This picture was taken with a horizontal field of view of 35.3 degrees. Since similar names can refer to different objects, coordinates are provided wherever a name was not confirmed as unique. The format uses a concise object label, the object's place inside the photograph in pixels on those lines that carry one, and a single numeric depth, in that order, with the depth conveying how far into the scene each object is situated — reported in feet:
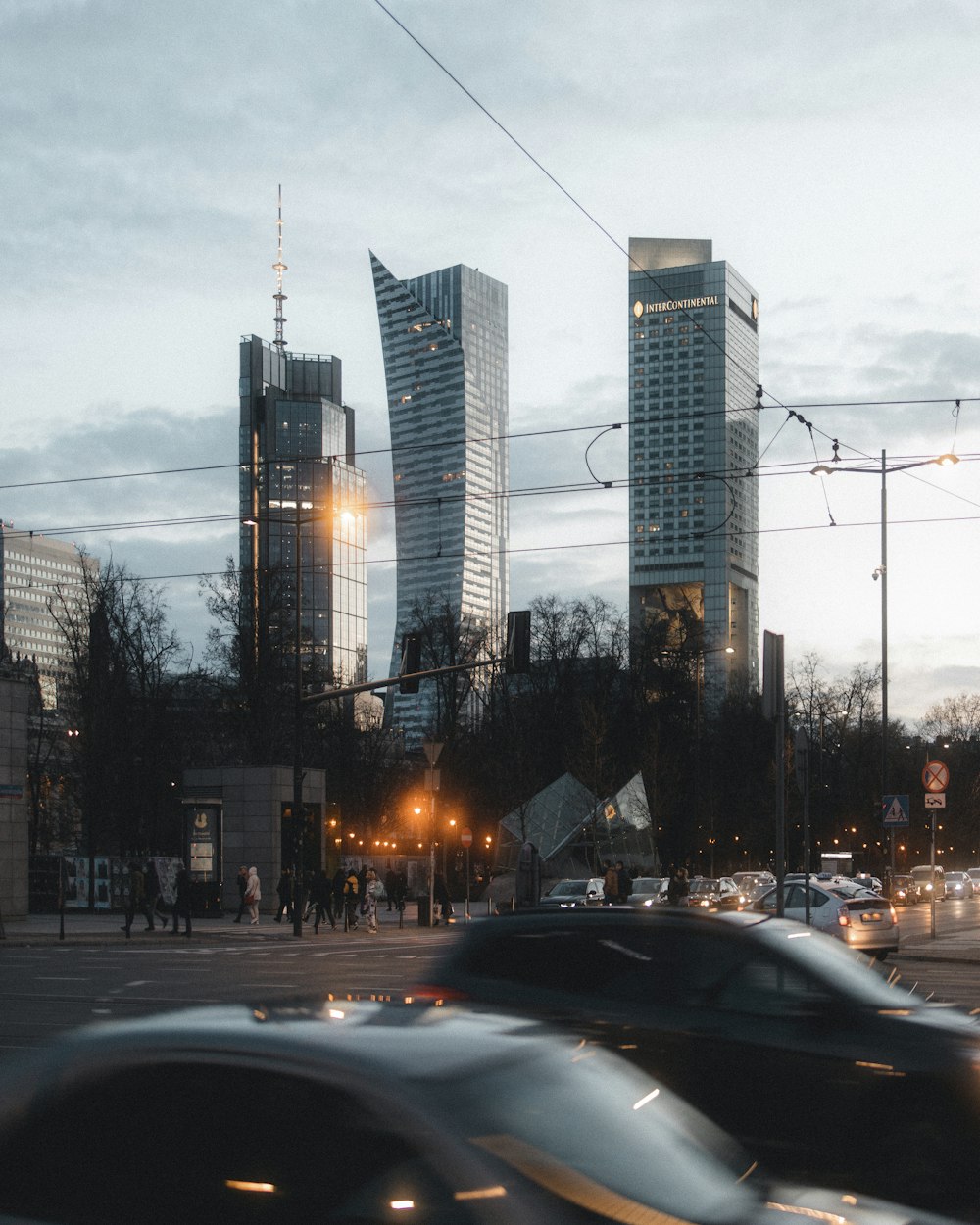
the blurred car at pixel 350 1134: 11.79
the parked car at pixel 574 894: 133.39
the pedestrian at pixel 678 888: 110.83
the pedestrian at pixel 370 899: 128.88
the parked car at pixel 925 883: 254.47
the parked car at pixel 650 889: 151.68
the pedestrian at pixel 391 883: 171.12
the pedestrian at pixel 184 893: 114.15
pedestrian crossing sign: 104.12
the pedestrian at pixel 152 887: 123.85
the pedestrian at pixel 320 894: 130.72
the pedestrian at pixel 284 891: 134.21
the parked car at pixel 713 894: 152.29
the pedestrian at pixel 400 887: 155.61
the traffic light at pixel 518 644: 97.55
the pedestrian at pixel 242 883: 133.69
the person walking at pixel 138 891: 122.62
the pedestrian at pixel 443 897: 140.87
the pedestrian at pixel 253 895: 131.03
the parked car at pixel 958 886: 264.11
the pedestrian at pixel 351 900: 131.34
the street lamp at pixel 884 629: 129.59
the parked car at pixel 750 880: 198.02
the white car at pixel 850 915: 82.84
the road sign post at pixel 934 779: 97.14
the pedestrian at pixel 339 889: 139.33
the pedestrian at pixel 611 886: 114.93
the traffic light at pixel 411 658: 100.37
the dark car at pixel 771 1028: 25.14
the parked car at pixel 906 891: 228.43
